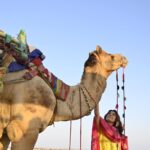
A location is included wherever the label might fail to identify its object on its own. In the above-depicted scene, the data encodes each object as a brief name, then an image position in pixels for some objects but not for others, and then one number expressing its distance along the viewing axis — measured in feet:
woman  27.40
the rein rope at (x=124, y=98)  26.58
